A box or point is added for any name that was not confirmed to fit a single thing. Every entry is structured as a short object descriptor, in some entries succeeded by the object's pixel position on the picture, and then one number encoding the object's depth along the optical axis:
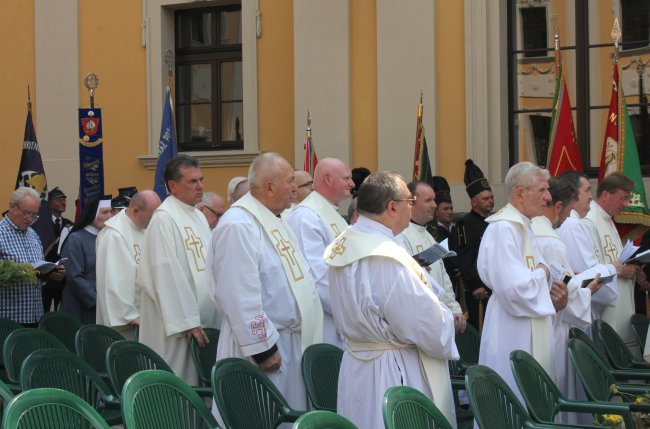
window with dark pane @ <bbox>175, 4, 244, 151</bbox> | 23.03
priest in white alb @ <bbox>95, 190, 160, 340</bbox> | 14.25
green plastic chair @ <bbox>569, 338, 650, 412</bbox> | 10.46
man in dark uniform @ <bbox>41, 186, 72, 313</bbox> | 17.68
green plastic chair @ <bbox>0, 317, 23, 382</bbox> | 12.56
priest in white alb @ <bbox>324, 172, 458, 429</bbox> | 8.80
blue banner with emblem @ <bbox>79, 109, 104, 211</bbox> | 20.10
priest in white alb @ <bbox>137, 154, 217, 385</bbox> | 12.45
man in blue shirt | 15.06
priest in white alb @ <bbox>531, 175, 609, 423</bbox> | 12.00
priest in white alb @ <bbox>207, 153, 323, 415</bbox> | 10.52
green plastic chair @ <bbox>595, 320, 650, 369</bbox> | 12.81
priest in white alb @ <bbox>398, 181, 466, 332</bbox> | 13.87
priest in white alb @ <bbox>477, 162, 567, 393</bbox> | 11.15
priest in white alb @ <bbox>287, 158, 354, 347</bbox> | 12.61
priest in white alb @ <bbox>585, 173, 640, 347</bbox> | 14.77
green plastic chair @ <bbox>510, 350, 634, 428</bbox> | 9.55
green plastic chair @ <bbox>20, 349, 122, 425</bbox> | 9.25
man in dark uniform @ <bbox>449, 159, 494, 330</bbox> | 16.72
